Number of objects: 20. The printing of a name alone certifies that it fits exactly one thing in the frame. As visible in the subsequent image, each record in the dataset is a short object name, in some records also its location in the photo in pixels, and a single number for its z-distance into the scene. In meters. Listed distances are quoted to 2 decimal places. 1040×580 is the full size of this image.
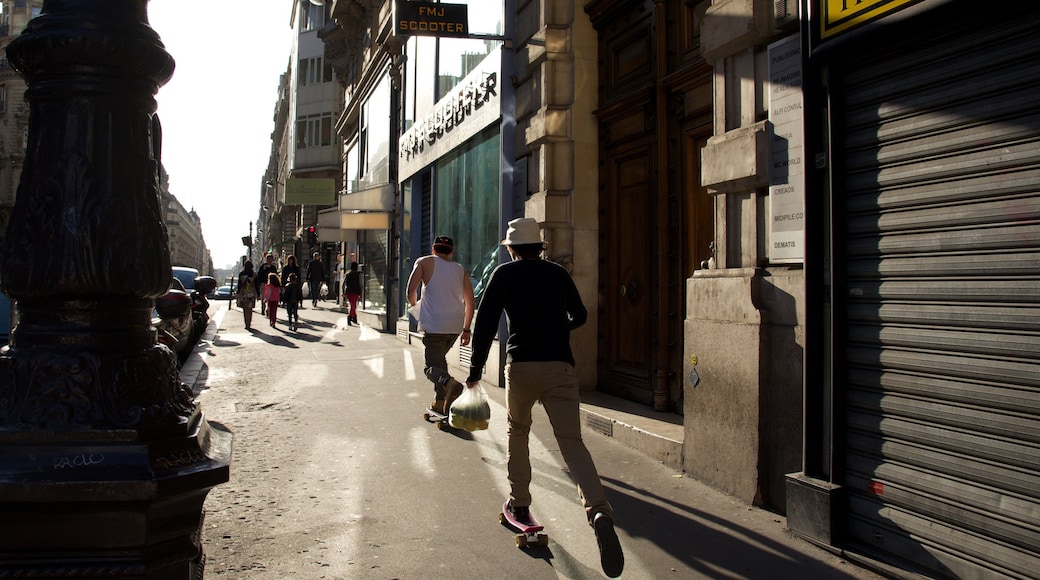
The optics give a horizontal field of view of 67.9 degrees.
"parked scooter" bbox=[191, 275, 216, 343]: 14.65
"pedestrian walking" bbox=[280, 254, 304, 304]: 18.97
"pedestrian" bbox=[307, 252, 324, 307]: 26.68
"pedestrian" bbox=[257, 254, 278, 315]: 20.78
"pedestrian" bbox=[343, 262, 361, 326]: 20.48
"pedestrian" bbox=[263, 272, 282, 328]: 19.16
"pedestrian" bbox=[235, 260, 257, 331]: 17.80
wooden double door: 6.67
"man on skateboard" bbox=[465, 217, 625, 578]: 4.09
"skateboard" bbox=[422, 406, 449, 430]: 7.10
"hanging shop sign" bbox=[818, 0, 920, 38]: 3.75
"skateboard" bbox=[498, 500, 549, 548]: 4.05
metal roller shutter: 3.26
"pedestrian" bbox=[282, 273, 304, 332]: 18.25
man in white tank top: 7.16
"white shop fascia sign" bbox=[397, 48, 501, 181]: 10.47
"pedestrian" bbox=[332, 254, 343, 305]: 31.80
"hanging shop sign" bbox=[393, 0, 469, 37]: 9.80
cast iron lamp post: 2.04
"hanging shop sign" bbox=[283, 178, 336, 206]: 42.00
